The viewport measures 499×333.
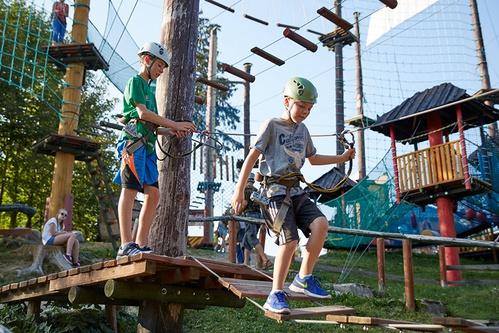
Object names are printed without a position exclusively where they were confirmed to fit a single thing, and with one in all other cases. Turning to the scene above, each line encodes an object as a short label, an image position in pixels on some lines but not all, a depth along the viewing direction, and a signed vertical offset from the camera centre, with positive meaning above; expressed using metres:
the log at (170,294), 4.26 -0.28
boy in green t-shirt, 4.11 +0.89
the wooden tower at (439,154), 13.59 +2.98
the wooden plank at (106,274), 3.79 -0.11
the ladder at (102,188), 11.31 +1.66
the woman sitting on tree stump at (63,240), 8.77 +0.32
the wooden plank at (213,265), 3.82 -0.02
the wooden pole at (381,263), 8.27 +0.04
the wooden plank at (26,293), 5.22 -0.36
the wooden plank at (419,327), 2.85 -0.32
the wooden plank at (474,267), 9.62 +0.00
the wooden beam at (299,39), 10.80 +4.59
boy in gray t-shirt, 3.56 +0.53
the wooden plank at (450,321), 3.27 -0.33
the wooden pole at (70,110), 10.30 +2.97
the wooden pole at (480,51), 18.58 +7.60
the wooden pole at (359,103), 19.66 +5.88
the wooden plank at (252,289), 3.43 -0.18
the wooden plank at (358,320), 2.96 -0.31
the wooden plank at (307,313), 3.17 -0.30
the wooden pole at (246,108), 20.48 +5.98
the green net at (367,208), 13.21 +1.46
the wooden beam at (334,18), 10.04 +4.73
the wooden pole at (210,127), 16.17 +4.15
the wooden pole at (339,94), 18.20 +5.93
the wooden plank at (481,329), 3.42 -0.39
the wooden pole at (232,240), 8.45 +0.36
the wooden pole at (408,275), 7.45 -0.12
